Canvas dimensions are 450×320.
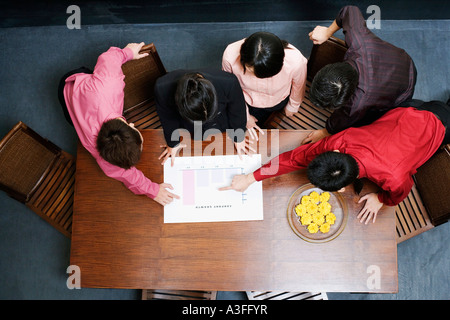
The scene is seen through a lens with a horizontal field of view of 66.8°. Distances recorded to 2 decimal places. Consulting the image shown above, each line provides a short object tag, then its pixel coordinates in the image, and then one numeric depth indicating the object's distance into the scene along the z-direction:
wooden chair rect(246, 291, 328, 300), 1.78
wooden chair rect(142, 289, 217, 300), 1.74
